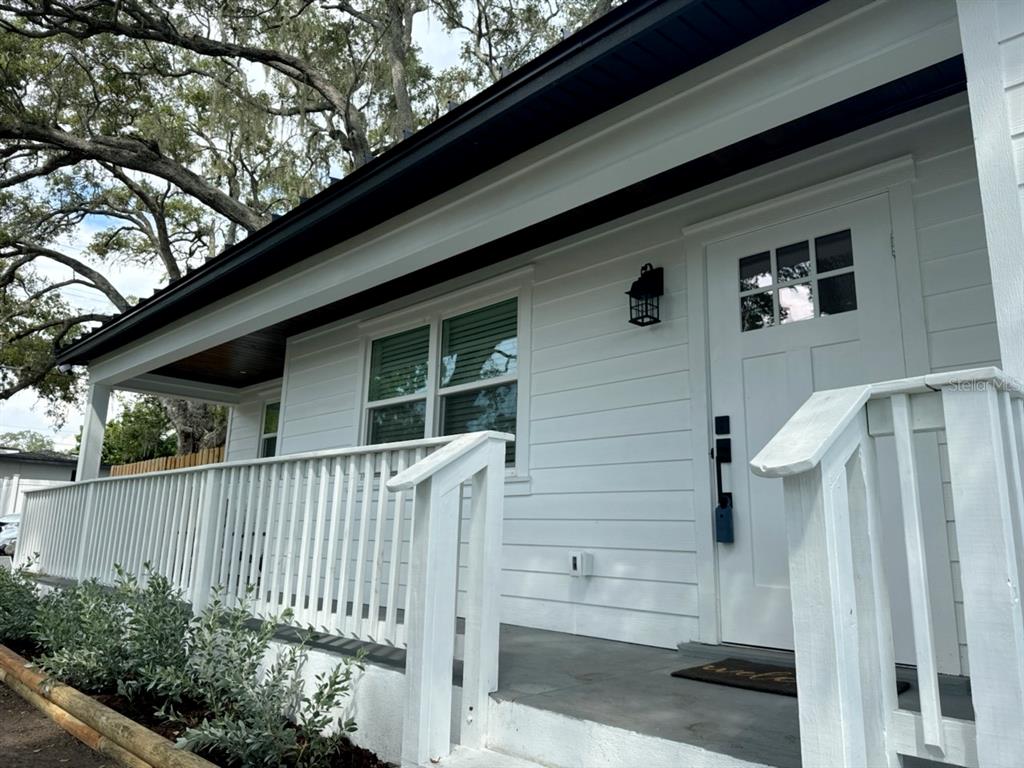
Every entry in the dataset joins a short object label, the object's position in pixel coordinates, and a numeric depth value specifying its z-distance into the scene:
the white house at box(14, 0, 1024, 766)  1.54
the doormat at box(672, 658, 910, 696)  2.63
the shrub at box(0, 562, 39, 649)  4.98
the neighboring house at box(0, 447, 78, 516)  23.16
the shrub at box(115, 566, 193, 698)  3.51
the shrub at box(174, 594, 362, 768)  2.66
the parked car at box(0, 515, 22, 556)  14.59
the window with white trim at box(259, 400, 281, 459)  8.97
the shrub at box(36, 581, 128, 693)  3.71
